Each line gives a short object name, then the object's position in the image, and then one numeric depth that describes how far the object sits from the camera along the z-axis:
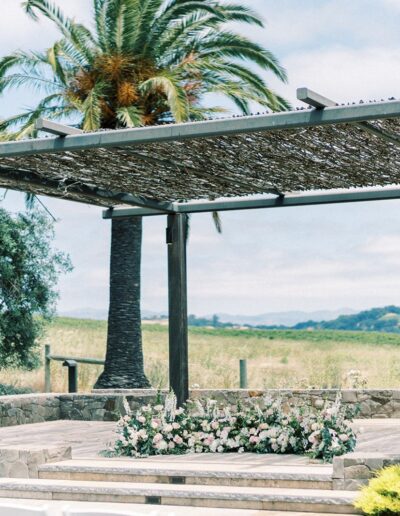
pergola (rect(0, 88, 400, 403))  9.09
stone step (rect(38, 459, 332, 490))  9.16
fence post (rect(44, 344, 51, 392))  21.86
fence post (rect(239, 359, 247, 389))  19.02
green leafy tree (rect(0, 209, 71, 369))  22.78
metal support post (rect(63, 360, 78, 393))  17.84
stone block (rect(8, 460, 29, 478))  10.37
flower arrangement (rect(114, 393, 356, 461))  10.73
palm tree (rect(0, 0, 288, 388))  19.12
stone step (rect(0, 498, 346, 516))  8.72
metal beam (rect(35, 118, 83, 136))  9.27
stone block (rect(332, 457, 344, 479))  8.91
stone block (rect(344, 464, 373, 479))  8.84
